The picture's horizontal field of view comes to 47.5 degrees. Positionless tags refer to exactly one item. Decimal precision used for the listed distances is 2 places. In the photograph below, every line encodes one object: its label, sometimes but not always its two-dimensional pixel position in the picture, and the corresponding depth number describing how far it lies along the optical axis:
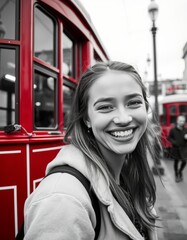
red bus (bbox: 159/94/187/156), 10.72
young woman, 0.82
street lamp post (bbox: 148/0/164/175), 7.03
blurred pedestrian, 6.35
